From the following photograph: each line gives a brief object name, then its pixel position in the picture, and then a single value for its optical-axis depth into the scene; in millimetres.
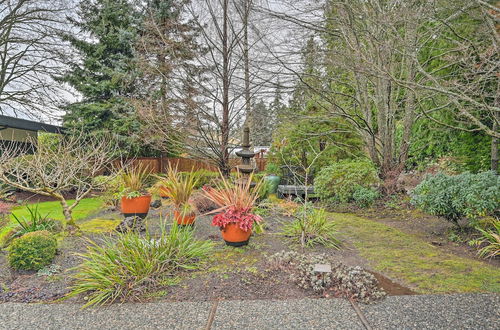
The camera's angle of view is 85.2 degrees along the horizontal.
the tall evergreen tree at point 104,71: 11055
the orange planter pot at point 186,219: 4797
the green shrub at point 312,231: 4125
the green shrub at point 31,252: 3336
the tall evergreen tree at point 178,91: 7098
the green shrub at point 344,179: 6988
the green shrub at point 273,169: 10523
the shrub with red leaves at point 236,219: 3889
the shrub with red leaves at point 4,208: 4679
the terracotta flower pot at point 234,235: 3989
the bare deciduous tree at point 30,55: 10281
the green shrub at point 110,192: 7217
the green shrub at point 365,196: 6758
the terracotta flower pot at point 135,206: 5582
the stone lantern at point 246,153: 6344
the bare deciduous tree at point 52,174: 4281
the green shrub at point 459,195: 3867
